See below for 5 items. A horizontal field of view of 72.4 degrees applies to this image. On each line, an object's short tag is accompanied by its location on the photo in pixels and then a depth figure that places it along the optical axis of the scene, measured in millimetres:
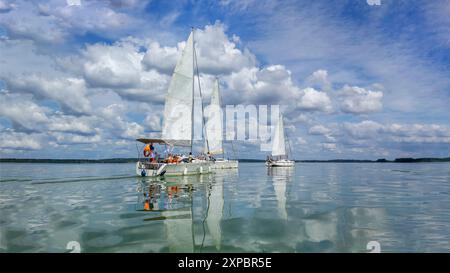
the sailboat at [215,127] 65312
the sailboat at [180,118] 38969
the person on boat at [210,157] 62819
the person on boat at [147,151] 38844
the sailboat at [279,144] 83688
